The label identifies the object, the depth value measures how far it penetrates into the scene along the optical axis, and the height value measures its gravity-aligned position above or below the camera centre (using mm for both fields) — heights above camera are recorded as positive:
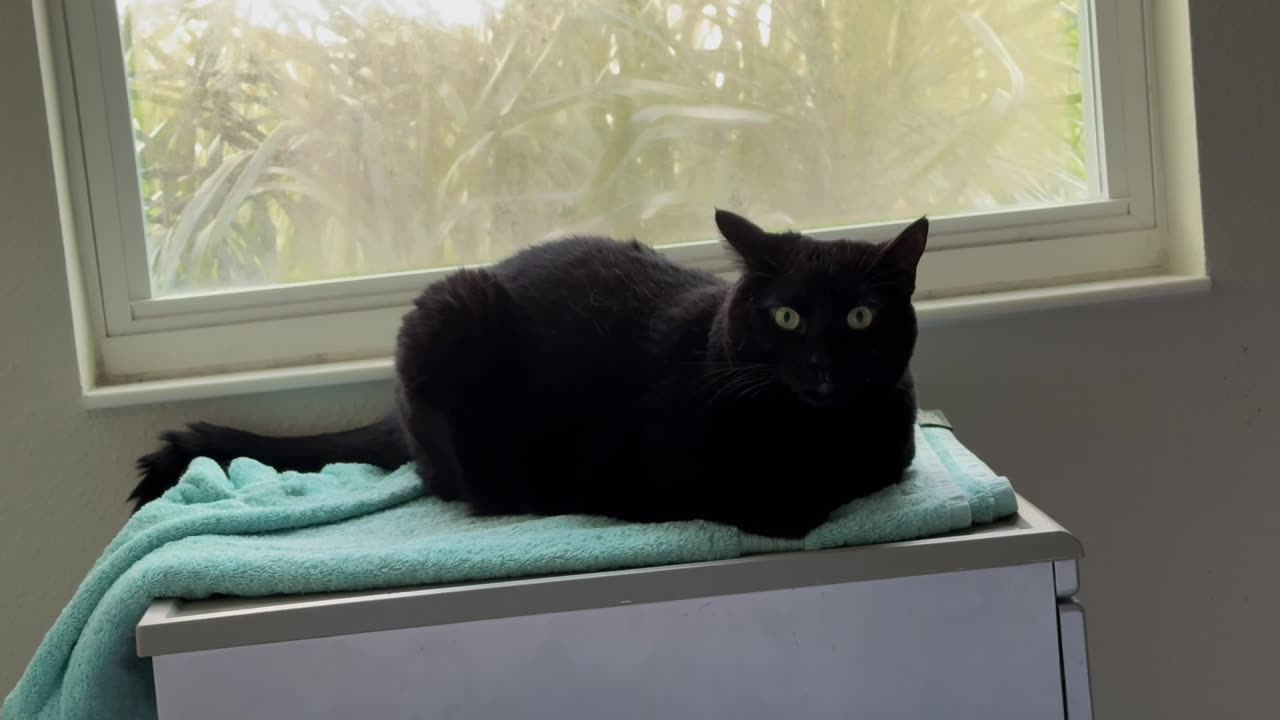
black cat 1019 -91
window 1542 +226
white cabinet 831 -267
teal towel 885 -202
